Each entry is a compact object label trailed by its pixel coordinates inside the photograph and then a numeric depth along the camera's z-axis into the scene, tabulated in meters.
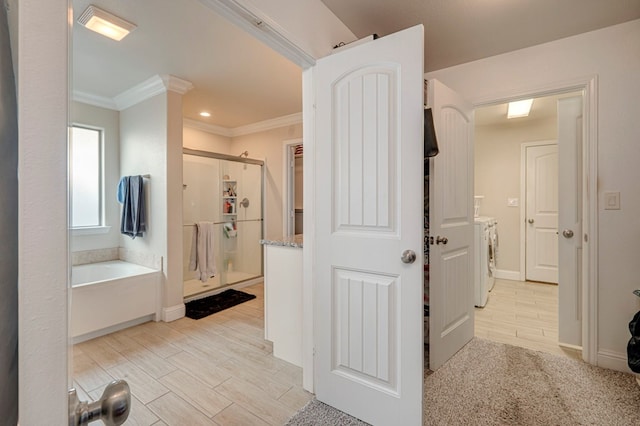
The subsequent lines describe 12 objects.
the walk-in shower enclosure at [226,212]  3.60
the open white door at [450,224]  2.00
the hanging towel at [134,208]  3.02
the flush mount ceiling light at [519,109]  3.31
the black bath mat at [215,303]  3.14
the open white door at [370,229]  1.37
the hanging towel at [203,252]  3.54
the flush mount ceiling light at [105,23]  1.84
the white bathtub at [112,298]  2.45
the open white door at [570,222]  2.37
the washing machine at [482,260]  3.09
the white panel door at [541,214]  4.10
